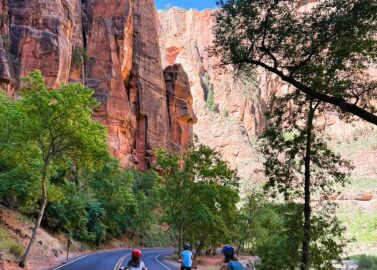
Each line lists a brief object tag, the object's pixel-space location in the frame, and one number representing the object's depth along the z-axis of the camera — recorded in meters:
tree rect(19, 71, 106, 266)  18.48
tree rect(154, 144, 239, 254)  35.38
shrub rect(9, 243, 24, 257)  19.58
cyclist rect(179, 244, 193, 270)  13.42
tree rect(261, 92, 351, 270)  15.60
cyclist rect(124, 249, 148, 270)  8.00
